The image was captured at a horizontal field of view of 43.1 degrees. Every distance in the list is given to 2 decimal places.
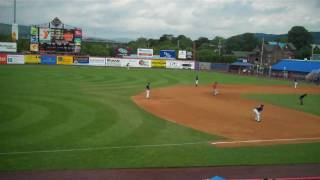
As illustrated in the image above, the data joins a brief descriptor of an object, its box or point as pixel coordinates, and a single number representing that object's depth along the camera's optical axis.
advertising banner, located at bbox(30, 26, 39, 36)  70.06
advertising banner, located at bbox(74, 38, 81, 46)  72.81
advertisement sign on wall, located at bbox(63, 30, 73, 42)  71.38
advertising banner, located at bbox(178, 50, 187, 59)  92.47
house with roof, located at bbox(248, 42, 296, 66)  120.67
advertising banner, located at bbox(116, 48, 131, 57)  95.46
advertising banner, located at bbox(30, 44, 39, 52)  70.75
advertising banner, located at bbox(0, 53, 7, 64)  71.38
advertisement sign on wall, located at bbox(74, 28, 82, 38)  72.30
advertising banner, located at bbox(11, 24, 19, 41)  65.39
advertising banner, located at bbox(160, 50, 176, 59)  93.29
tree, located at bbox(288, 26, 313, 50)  149.75
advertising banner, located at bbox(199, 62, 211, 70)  91.12
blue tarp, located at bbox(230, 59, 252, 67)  96.38
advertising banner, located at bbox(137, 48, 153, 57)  93.19
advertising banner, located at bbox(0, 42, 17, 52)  78.12
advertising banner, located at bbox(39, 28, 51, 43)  70.25
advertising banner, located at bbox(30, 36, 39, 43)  70.25
